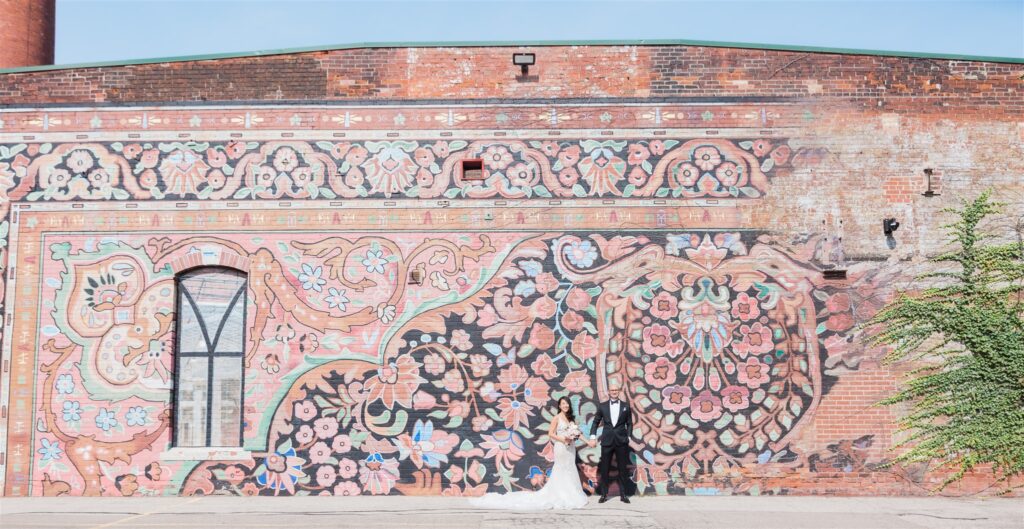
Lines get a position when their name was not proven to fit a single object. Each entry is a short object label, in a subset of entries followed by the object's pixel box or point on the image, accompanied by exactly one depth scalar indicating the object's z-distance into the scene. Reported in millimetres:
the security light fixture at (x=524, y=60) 12711
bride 11297
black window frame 12391
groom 11812
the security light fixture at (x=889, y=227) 12383
